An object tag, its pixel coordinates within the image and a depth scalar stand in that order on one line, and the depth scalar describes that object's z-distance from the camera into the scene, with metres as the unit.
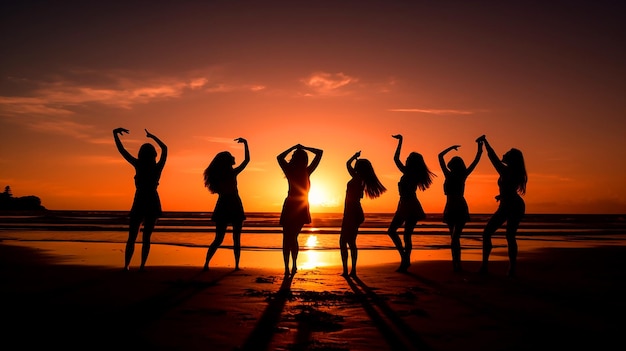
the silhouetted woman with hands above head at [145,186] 9.70
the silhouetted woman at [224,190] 10.37
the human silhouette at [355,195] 9.99
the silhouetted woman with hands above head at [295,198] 9.83
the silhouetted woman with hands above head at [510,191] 9.79
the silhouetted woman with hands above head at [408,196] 10.45
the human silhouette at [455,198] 10.68
